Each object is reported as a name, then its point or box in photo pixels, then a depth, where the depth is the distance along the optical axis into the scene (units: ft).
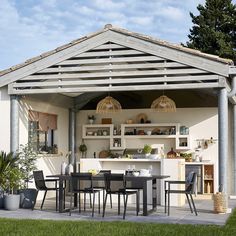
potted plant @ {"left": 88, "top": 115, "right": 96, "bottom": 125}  54.44
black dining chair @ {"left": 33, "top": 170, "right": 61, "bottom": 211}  39.52
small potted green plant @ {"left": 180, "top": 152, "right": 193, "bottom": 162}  50.65
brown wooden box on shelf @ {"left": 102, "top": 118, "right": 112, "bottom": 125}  54.08
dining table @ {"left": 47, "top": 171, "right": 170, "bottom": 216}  36.52
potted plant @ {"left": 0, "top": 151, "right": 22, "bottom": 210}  39.93
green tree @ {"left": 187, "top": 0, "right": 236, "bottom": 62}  94.17
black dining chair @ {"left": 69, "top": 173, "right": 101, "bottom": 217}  37.06
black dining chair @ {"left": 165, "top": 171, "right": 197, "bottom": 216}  36.75
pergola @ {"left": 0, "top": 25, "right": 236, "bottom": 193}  39.22
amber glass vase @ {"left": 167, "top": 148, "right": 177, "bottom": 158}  50.71
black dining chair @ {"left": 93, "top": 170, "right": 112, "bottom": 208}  42.79
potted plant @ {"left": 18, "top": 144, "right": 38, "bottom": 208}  41.19
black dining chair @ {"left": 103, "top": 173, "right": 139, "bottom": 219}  35.70
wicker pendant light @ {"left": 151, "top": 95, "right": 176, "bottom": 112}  48.37
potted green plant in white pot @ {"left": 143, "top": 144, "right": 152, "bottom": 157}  48.66
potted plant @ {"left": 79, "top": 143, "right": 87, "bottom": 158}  54.24
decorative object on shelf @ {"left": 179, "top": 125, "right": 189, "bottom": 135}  51.44
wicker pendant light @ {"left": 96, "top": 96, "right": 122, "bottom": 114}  49.70
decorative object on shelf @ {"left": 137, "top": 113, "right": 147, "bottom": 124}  53.01
